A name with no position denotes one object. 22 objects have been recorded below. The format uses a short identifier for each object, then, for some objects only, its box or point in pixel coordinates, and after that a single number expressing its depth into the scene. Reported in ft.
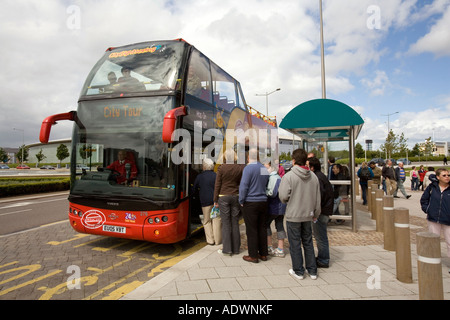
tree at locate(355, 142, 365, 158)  228.84
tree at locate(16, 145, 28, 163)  278.46
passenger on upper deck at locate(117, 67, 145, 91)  18.49
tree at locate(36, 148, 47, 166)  269.64
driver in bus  17.75
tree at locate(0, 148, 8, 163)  276.98
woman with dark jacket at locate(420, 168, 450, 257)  14.96
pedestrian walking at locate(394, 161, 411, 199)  46.02
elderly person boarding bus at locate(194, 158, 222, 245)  19.67
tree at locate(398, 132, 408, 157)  158.60
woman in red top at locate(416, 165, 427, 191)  58.00
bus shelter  22.61
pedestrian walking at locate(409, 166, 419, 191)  58.80
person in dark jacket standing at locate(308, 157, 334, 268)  15.53
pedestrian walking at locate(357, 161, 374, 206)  38.09
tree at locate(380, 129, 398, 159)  153.07
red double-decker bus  17.16
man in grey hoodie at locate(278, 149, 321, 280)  13.83
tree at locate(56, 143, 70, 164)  238.13
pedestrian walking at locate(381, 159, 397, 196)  44.83
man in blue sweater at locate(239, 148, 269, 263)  15.97
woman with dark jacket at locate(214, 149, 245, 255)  17.58
